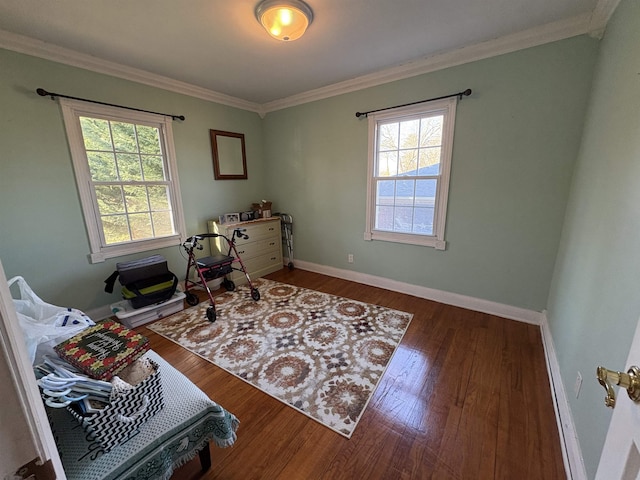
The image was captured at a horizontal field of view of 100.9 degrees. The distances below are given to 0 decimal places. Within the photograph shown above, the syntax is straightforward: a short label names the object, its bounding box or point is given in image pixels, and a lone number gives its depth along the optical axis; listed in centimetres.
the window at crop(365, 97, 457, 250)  277
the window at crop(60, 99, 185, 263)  258
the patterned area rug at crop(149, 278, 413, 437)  176
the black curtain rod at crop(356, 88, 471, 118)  250
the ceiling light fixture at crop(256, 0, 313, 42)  179
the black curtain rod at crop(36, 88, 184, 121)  226
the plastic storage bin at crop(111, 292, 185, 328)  258
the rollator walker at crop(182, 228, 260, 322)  288
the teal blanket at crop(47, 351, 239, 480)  95
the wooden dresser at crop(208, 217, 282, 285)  357
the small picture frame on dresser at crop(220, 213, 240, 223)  359
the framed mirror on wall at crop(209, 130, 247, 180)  362
